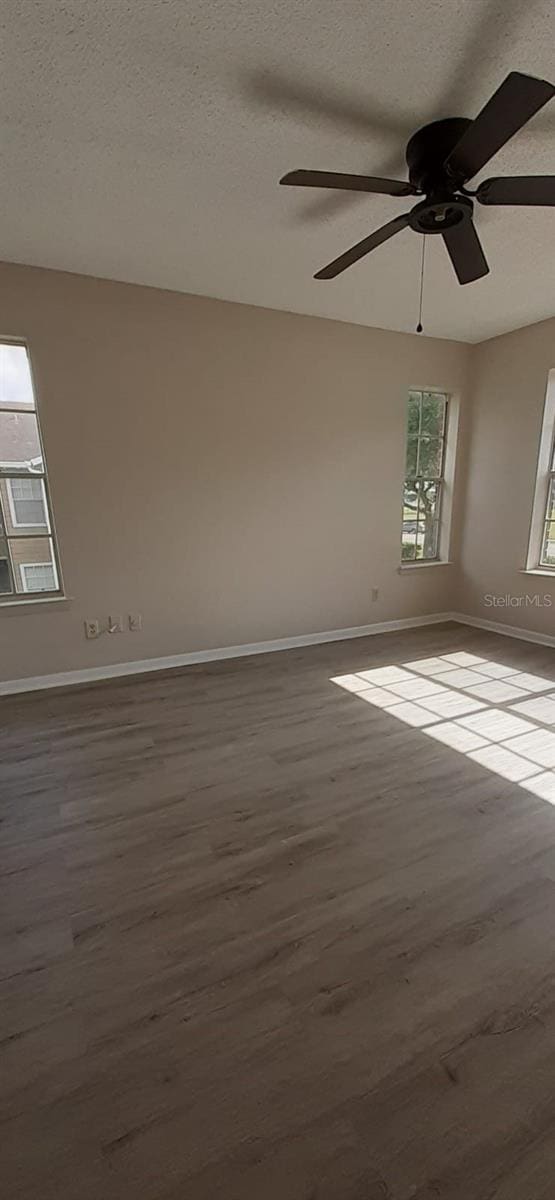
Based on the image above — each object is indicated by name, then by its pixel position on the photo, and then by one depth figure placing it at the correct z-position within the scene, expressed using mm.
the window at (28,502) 3291
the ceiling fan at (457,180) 1350
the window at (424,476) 4743
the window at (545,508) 4293
